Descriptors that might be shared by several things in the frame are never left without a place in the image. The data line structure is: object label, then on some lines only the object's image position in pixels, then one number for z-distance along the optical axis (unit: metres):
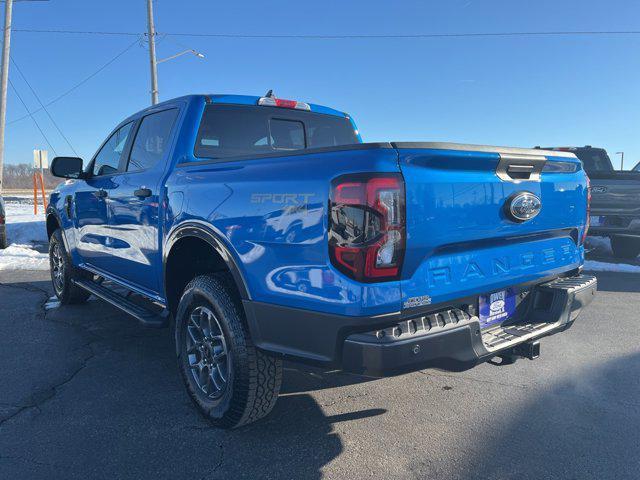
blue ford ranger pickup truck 1.99
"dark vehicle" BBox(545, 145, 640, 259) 7.51
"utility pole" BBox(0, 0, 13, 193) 12.71
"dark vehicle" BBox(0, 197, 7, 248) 9.99
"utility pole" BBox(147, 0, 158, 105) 20.23
